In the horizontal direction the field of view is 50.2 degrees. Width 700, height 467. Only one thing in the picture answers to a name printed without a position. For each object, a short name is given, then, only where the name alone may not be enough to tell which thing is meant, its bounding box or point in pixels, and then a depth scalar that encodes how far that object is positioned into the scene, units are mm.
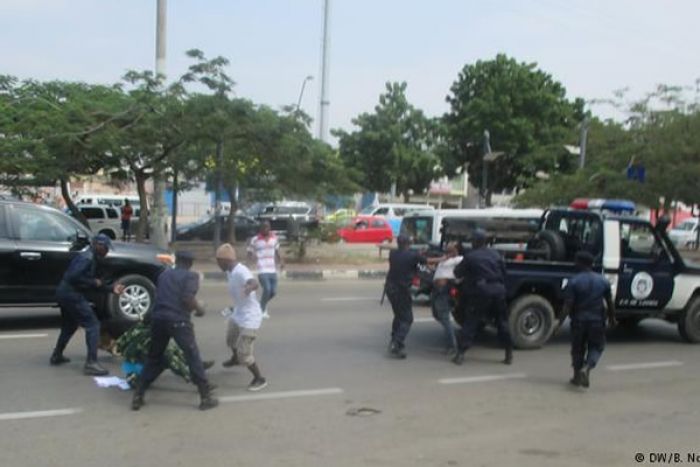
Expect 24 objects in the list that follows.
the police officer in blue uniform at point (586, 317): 7715
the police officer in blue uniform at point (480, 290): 8695
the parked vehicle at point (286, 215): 24666
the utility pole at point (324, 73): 31469
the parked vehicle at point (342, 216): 26589
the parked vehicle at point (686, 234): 35250
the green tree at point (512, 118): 44312
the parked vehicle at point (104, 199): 37153
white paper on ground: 7266
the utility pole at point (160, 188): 20516
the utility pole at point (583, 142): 27031
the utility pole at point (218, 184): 19984
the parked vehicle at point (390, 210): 37656
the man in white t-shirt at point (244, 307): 7227
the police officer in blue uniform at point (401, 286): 8891
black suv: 10289
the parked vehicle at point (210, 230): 27766
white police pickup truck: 9703
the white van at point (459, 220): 12062
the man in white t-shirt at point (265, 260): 11875
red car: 31484
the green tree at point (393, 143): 46281
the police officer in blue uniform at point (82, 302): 7793
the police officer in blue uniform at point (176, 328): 6473
